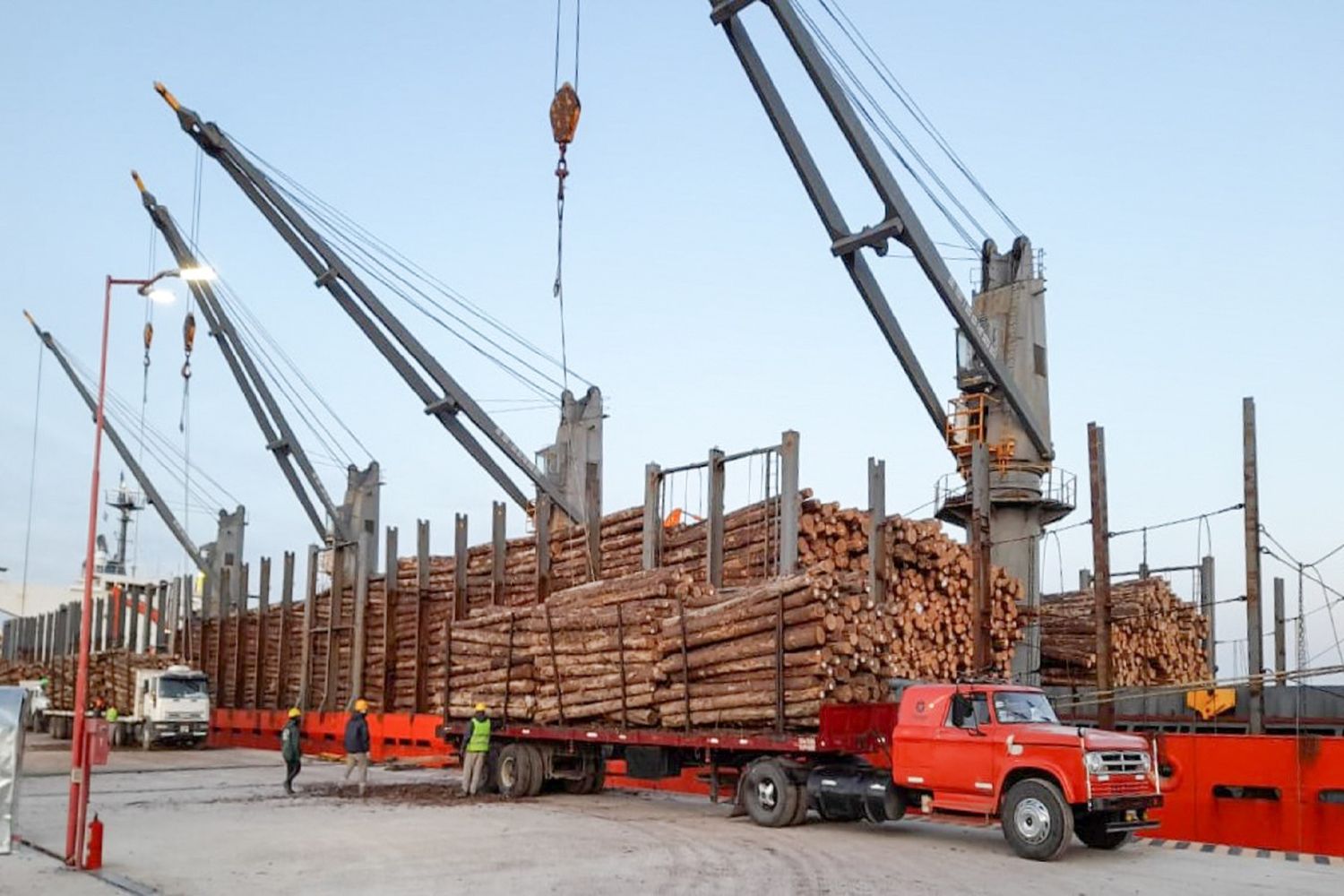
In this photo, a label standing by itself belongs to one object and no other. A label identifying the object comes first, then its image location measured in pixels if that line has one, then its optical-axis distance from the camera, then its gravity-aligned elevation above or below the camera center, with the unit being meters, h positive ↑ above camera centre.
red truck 13.61 -1.72
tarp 12.72 -1.41
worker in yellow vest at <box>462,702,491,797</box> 20.42 -2.09
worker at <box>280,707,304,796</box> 21.14 -2.24
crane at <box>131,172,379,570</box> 37.06 +5.41
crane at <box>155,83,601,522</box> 31.38 +6.90
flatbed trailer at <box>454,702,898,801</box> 16.20 -1.83
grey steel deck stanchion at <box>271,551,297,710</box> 38.38 -1.07
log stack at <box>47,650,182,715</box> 41.84 -1.96
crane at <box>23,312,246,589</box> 45.91 +2.85
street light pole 12.86 -0.96
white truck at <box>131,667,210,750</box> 36.22 -2.61
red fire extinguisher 12.62 -2.29
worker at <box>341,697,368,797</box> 20.59 -1.94
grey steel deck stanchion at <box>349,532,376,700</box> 32.75 -0.34
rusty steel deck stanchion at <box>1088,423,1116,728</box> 18.12 +1.03
